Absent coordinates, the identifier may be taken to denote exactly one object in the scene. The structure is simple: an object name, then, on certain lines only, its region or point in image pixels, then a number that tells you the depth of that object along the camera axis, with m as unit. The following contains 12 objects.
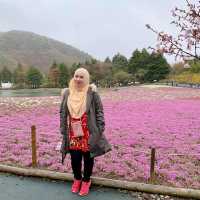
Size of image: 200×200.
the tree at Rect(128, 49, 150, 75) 71.60
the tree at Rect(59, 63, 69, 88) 78.39
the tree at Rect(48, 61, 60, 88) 78.39
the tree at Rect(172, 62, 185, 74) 76.95
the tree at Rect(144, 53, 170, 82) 68.41
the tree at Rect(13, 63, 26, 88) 92.79
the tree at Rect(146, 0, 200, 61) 6.16
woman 4.79
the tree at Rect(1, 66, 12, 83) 105.63
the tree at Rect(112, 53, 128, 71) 82.49
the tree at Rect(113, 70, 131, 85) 69.92
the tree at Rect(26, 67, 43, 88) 87.89
